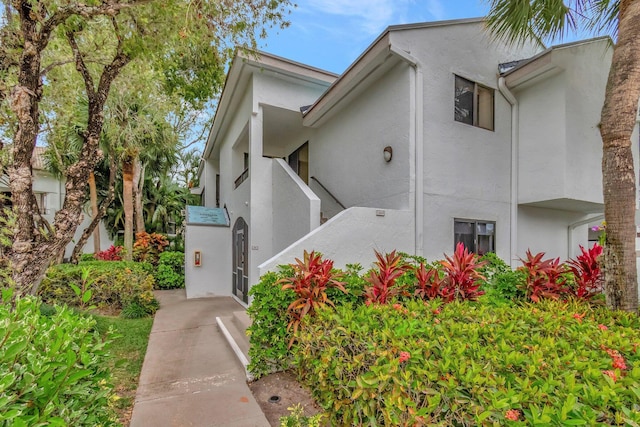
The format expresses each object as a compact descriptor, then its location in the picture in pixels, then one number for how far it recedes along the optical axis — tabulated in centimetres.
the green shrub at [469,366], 172
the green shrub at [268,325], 459
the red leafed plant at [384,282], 444
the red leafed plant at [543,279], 501
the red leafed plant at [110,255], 1435
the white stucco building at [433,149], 709
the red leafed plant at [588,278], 492
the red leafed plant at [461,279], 460
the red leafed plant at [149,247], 1489
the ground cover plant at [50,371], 143
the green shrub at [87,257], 1502
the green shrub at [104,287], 840
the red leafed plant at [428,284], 462
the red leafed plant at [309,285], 427
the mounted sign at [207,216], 1223
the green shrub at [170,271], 1337
